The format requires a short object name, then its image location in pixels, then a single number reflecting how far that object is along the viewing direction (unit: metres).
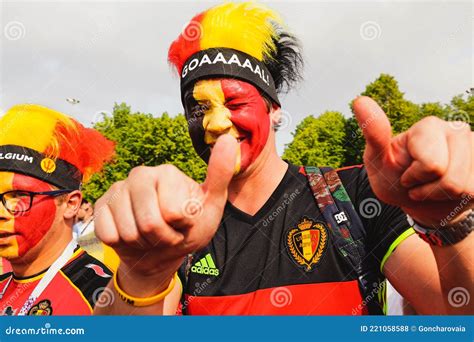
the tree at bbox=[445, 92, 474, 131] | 25.36
